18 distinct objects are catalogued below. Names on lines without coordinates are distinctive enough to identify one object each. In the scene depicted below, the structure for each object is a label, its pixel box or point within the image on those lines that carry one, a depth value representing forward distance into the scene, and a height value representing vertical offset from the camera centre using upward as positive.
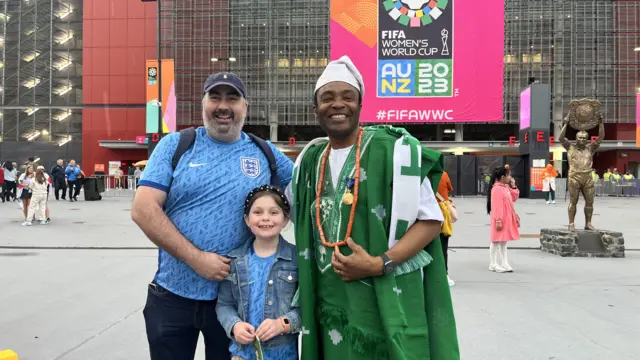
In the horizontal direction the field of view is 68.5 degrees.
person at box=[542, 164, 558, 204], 21.70 -0.05
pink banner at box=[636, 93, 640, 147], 30.89 +3.61
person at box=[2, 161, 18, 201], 20.31 -0.15
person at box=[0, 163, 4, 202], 20.42 -0.02
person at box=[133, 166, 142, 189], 29.76 +0.38
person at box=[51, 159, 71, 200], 21.91 +0.04
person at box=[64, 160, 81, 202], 21.84 +0.05
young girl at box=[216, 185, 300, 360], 2.10 -0.49
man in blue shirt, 2.17 -0.15
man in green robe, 1.93 -0.28
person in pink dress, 7.37 -0.57
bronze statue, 8.88 +0.63
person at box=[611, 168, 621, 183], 30.00 +0.24
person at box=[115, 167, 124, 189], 28.48 -0.06
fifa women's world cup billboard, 28.00 +7.64
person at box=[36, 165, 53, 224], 13.04 -1.01
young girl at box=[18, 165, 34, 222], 12.83 -0.31
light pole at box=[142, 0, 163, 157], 26.97 +2.97
